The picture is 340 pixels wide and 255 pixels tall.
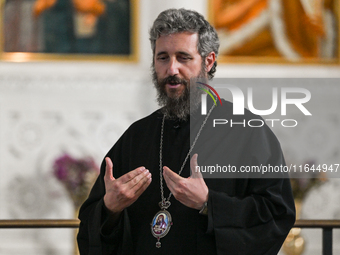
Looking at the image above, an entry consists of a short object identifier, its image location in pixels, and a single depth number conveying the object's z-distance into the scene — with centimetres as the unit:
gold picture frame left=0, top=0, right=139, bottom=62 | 1055
